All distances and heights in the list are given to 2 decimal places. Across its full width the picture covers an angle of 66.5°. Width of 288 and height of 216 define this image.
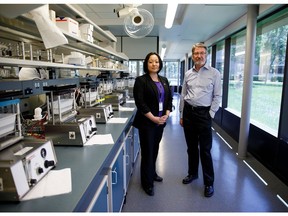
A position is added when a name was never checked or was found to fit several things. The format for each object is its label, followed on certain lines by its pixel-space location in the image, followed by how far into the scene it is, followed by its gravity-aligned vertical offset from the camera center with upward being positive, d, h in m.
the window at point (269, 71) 3.13 +0.14
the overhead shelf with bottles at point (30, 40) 1.47 +0.36
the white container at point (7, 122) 1.26 -0.26
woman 2.29 -0.32
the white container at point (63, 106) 1.80 -0.23
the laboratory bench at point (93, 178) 0.96 -0.54
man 2.37 -0.25
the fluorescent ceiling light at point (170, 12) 2.65 +0.91
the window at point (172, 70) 16.28 +0.69
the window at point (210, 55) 7.20 +0.83
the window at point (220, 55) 6.03 +0.69
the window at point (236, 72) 4.71 +0.18
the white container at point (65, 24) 1.84 +0.46
